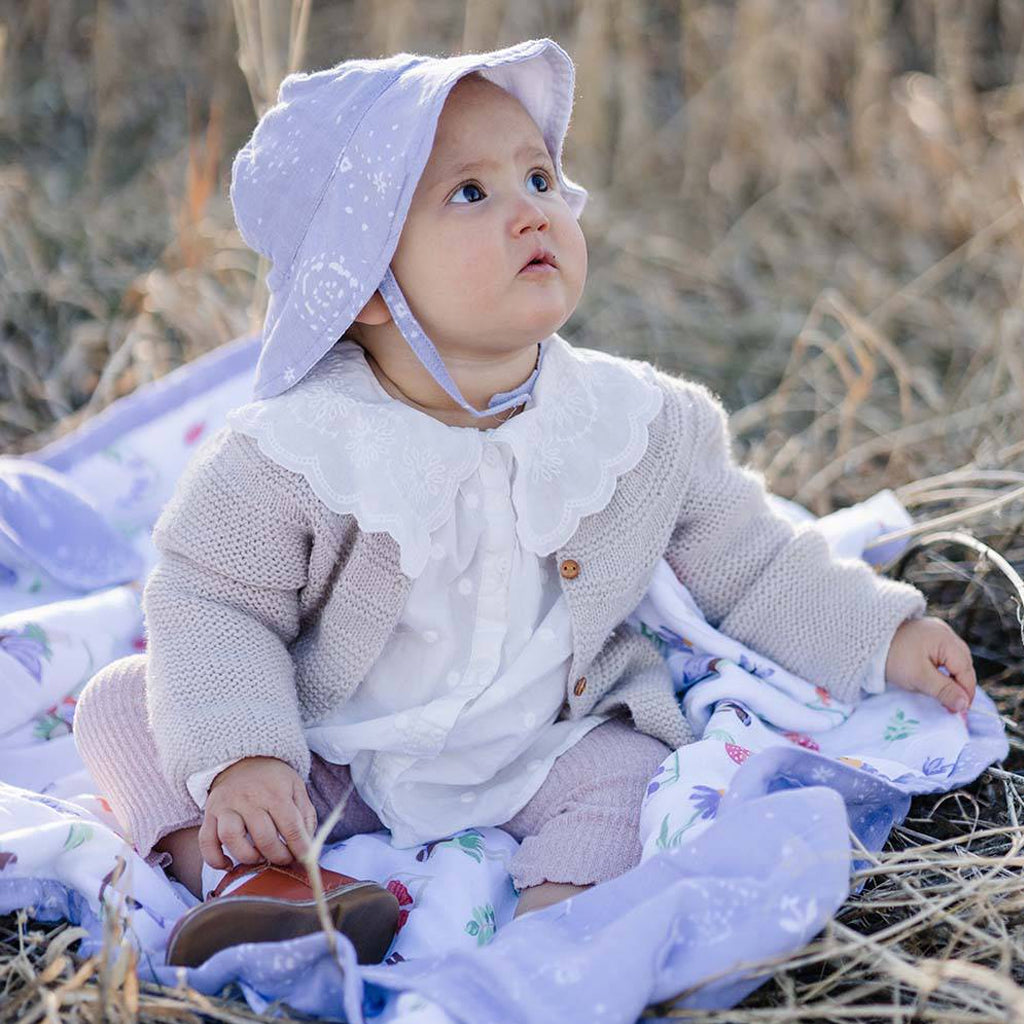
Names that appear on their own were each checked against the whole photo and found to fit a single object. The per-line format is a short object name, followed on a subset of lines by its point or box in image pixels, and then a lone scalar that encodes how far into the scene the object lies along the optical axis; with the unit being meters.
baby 1.61
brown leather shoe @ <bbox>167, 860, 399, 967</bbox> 1.42
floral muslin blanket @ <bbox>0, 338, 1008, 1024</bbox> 1.33
